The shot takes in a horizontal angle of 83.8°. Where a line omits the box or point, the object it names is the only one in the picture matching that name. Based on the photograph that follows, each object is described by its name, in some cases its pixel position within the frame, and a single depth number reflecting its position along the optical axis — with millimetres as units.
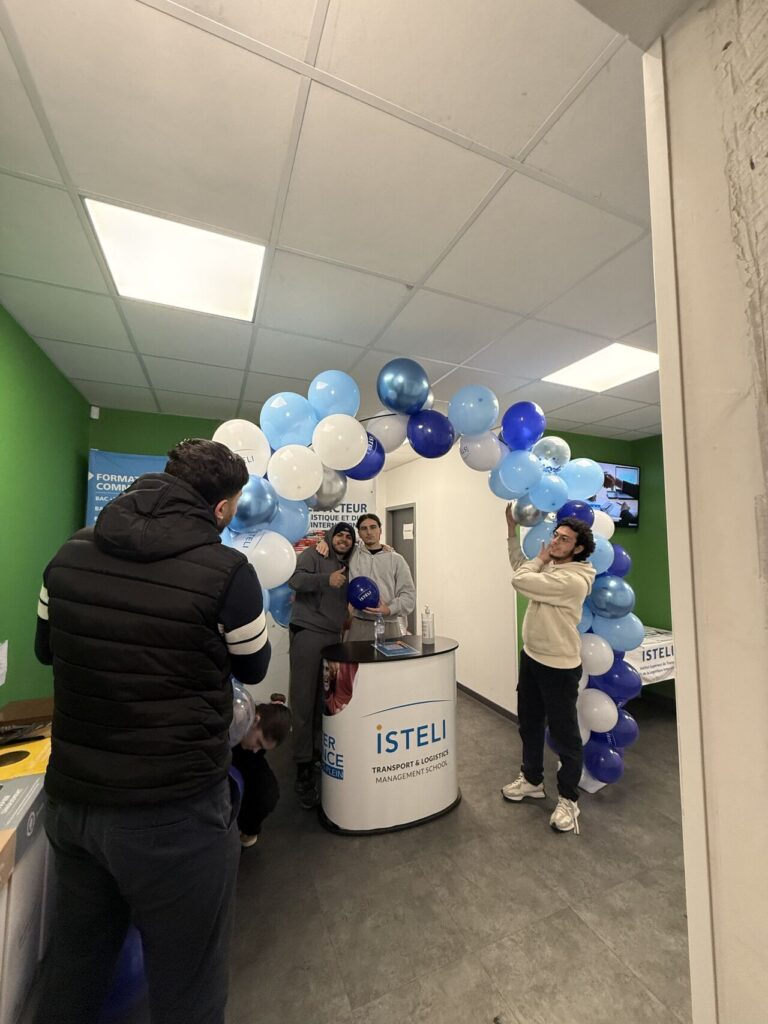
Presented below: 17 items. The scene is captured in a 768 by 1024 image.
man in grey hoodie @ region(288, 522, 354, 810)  2578
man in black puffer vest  932
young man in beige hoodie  2256
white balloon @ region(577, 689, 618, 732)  2498
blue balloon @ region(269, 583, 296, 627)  2570
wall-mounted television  4504
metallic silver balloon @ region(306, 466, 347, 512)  2293
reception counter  2240
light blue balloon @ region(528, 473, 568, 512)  2502
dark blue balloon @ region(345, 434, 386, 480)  2350
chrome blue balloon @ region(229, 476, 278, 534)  1928
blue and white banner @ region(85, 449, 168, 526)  3326
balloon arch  2047
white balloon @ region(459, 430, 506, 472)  2469
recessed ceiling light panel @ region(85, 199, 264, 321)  1702
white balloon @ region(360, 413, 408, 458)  2387
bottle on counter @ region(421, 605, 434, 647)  2592
